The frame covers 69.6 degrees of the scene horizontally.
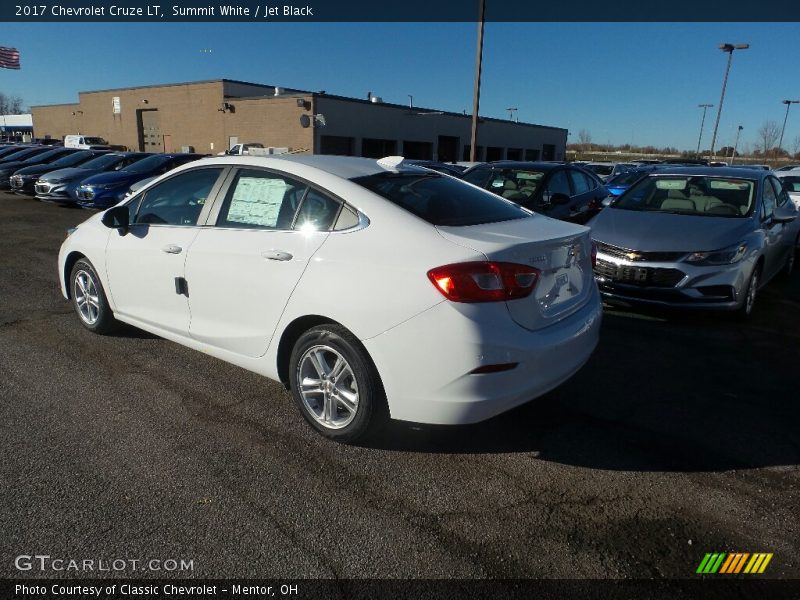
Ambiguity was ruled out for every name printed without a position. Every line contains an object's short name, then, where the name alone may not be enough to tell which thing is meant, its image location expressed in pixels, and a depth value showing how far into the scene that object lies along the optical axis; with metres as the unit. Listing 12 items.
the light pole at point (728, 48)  39.38
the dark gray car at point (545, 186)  8.60
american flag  35.03
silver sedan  5.34
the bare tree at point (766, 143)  64.25
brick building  35.16
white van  42.38
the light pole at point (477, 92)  18.84
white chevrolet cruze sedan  2.74
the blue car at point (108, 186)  13.30
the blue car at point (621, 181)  13.44
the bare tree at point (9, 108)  123.78
